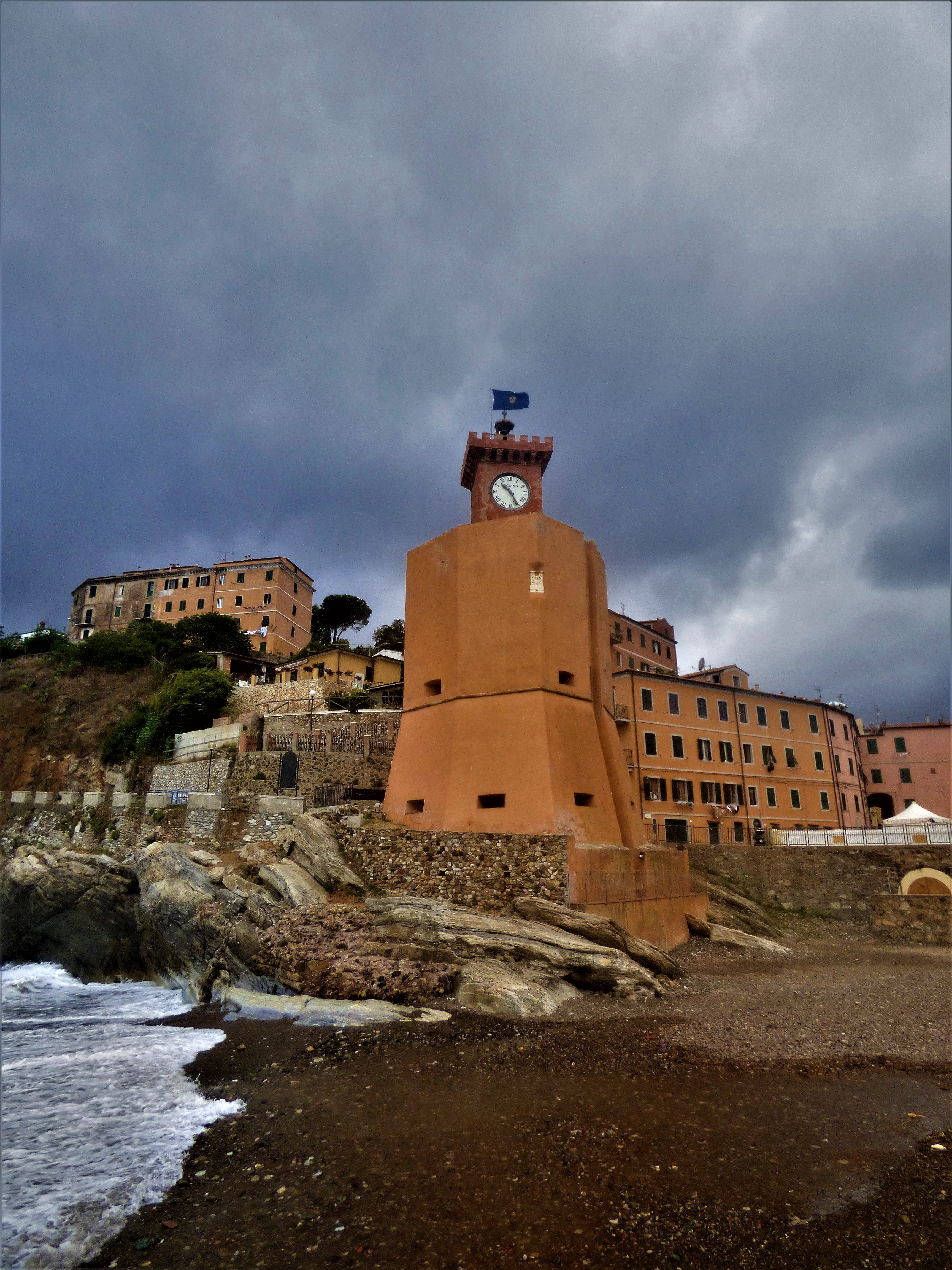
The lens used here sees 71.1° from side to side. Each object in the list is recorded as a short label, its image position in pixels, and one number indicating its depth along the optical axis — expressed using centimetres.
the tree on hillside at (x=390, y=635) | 4991
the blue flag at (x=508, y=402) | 2350
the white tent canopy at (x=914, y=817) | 2634
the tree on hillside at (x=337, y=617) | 5941
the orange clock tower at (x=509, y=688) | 1761
